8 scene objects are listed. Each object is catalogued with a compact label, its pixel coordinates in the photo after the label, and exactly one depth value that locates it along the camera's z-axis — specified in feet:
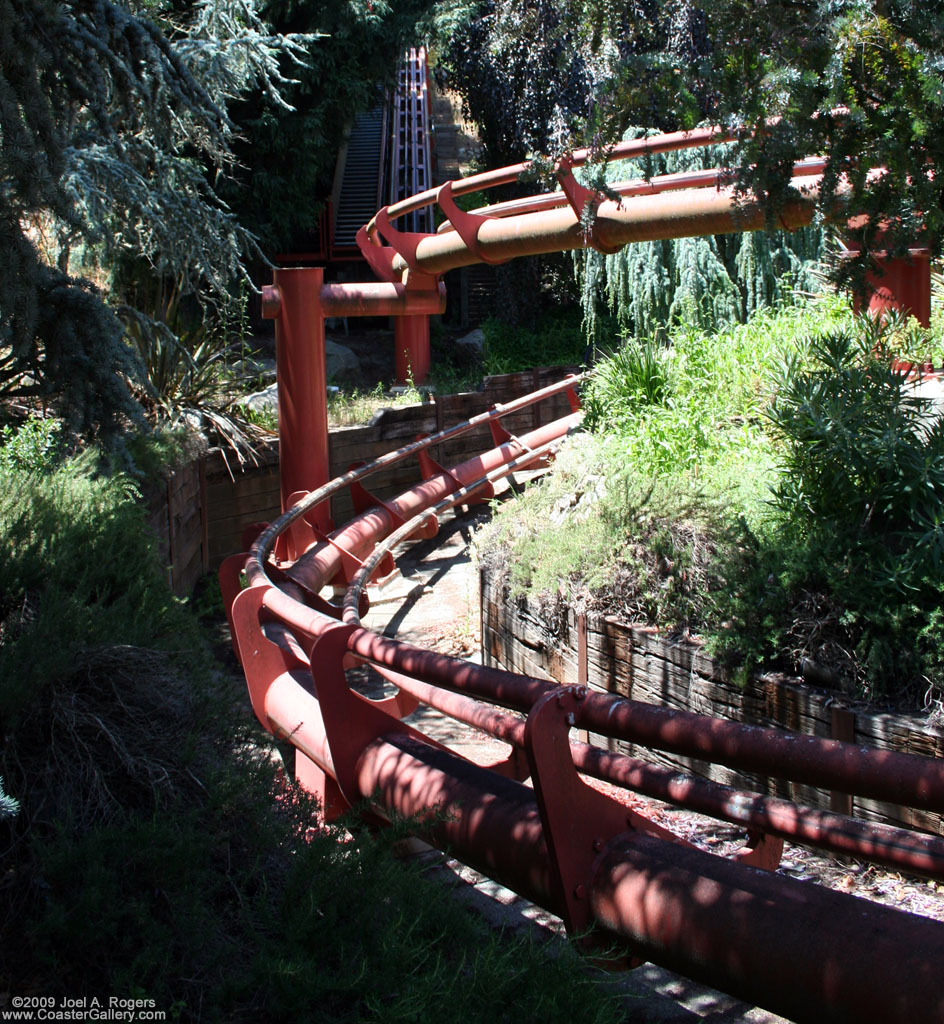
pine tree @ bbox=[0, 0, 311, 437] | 13.37
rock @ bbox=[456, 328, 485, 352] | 52.49
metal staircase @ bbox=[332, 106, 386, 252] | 59.98
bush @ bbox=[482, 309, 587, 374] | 49.52
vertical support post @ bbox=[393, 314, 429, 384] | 43.37
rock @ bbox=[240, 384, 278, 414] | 33.32
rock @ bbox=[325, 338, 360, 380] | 46.25
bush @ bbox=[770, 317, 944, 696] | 12.23
